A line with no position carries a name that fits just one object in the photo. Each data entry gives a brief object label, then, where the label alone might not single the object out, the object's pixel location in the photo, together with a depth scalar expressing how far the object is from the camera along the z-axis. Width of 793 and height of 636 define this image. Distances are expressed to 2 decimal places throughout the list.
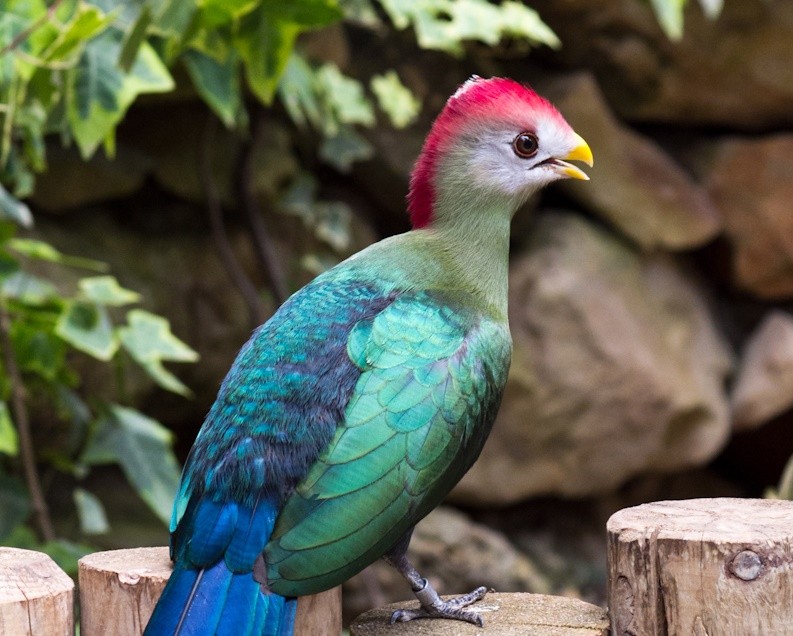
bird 2.64
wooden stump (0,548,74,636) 2.49
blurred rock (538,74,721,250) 7.18
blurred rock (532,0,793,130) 7.02
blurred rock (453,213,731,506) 6.98
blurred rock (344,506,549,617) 6.71
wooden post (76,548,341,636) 2.71
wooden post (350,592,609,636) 2.85
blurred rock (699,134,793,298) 7.46
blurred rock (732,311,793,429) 7.57
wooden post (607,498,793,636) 2.58
